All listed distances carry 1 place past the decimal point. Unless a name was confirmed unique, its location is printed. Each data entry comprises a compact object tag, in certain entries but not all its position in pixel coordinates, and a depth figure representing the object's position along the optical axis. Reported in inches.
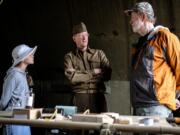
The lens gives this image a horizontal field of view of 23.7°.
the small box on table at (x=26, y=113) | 124.0
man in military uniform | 195.9
